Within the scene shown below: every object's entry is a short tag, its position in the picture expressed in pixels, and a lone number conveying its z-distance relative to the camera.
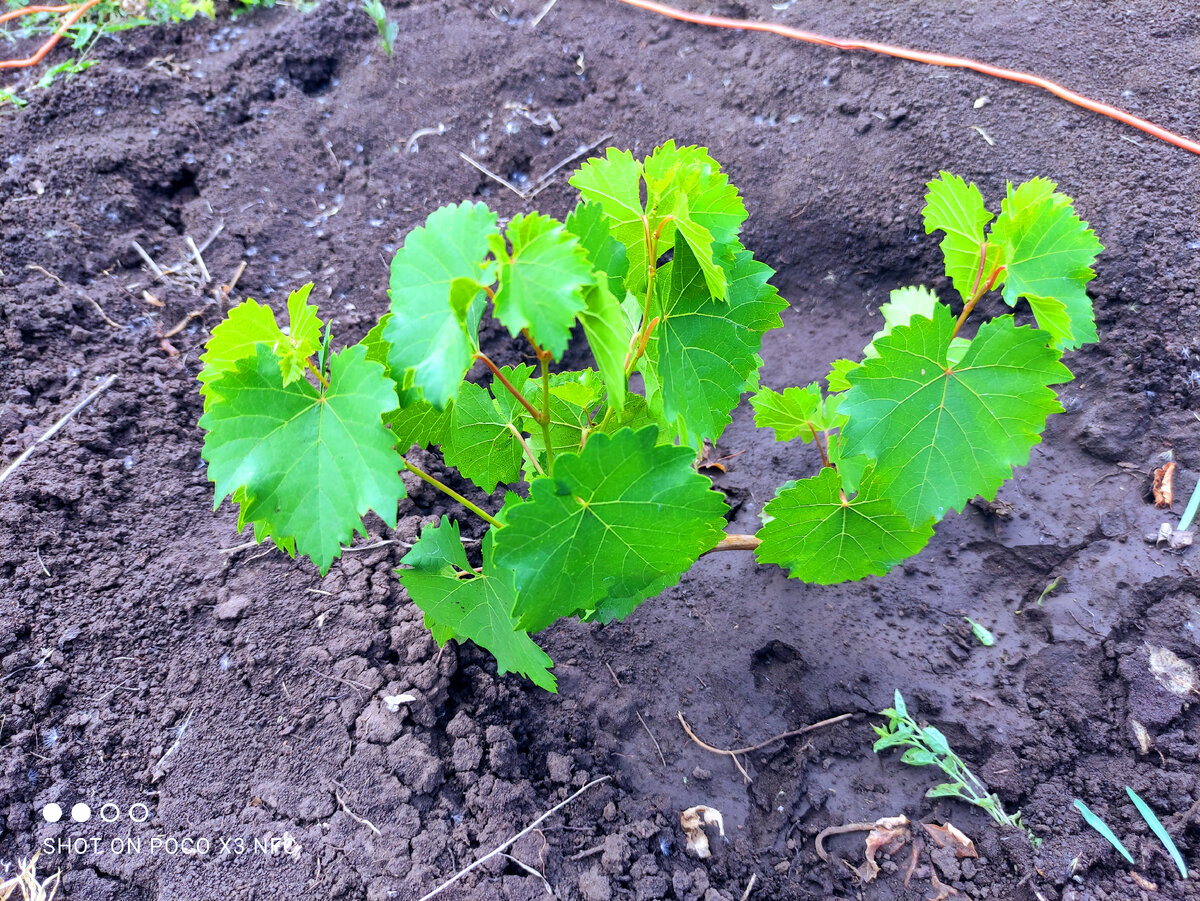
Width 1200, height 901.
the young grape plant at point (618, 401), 0.35
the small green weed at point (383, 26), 0.83
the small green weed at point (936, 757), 0.47
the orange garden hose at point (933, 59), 0.66
